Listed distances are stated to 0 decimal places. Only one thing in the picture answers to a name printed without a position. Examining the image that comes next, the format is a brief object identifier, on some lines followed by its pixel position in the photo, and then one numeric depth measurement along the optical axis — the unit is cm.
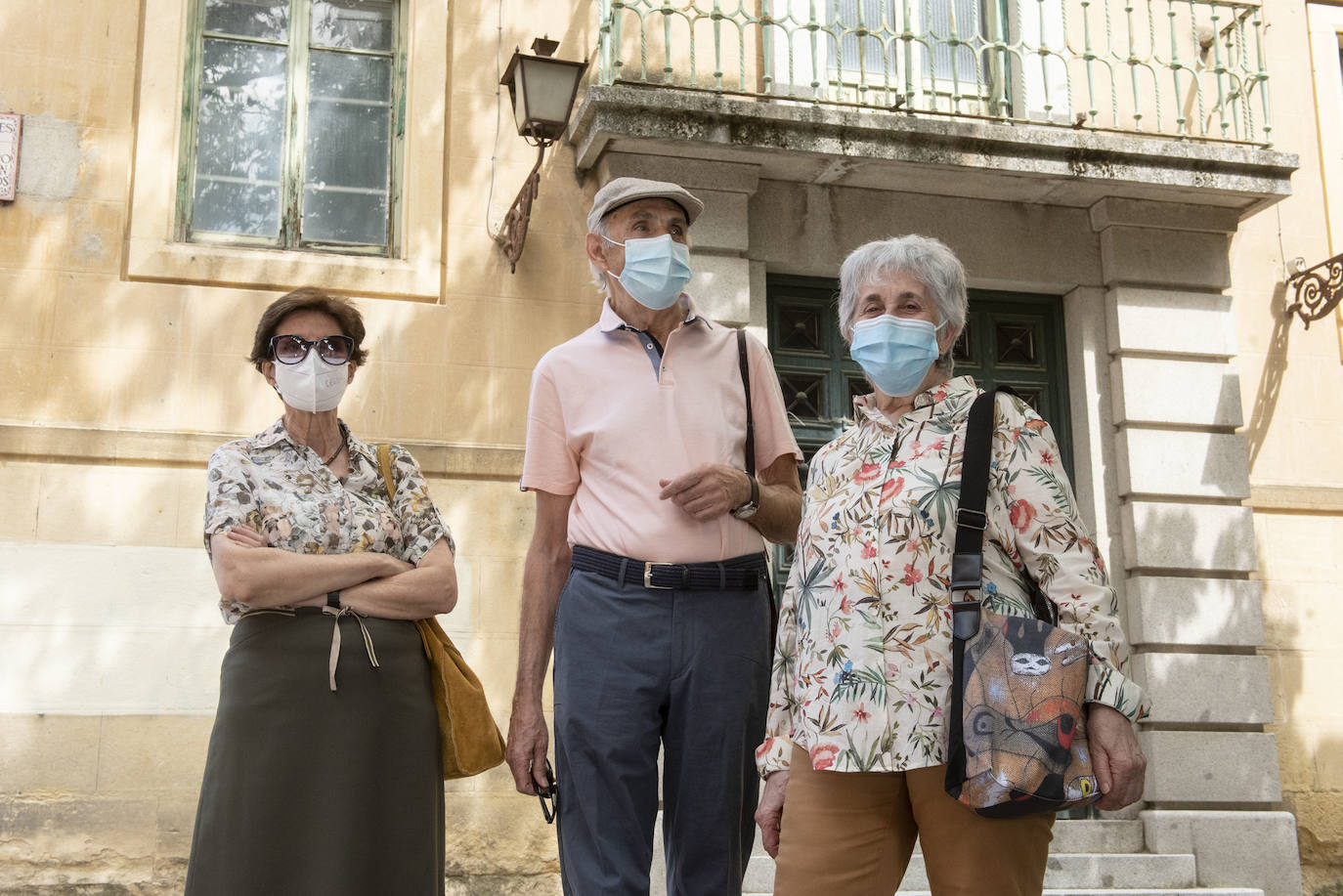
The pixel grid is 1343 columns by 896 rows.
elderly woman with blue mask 266
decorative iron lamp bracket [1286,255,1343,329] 827
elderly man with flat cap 322
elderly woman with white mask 333
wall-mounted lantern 704
